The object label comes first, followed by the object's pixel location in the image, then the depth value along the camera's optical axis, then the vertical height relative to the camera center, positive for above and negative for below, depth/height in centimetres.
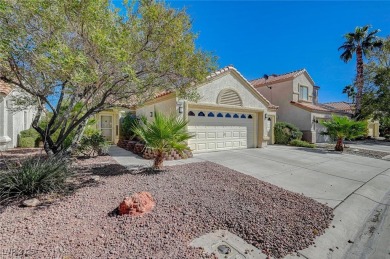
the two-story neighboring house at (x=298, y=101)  1816 +293
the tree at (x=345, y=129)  1292 +2
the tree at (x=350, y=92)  2630 +546
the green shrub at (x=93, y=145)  955 -74
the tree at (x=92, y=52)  411 +198
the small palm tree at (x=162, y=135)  674 -18
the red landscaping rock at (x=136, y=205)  384 -154
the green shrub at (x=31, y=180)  444 -120
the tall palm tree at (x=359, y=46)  2159 +957
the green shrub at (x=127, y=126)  1376 +28
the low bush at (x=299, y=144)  1495 -114
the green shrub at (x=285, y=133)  1634 -30
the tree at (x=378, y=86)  2132 +504
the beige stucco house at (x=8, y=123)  1059 +45
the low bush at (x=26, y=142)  1245 -77
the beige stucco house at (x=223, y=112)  1062 +110
